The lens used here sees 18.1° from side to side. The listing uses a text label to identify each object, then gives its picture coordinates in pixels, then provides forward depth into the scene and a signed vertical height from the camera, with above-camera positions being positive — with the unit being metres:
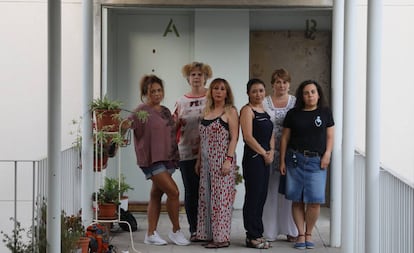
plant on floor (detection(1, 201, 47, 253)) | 9.27 -0.74
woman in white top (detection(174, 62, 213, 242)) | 12.41 +0.15
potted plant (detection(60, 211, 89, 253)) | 9.66 -0.75
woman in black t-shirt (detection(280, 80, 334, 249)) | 11.80 -0.08
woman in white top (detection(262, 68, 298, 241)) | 12.28 -0.45
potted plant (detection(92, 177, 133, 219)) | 12.25 -0.58
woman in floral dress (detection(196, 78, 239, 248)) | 11.94 -0.15
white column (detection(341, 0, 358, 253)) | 11.11 +0.06
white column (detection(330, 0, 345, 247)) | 12.42 +0.21
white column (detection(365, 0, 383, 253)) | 9.02 +0.13
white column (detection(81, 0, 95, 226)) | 12.02 +0.21
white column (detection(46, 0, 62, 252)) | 8.98 +0.04
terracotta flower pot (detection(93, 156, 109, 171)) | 12.09 -0.25
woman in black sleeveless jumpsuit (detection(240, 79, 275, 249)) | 11.96 -0.18
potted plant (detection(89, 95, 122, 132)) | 11.96 +0.20
